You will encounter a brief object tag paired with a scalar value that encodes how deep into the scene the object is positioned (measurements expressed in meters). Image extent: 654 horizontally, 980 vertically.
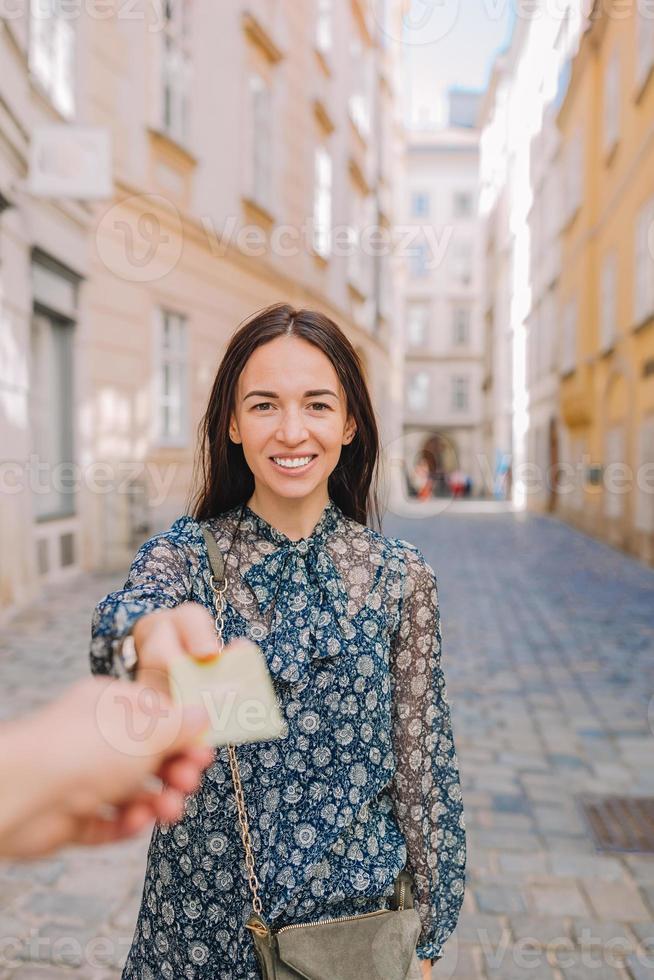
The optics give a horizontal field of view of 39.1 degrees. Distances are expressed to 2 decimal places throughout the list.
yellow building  12.65
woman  1.45
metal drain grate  3.61
